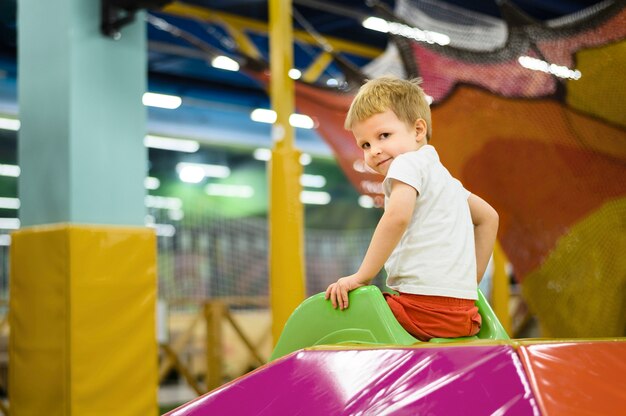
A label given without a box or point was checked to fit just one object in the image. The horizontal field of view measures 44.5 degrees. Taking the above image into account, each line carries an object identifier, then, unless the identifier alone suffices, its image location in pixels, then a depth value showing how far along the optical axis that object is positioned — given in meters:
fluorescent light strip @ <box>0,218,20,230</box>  9.76
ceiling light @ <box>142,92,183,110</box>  9.12
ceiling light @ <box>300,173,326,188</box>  13.13
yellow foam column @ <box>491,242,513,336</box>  4.56
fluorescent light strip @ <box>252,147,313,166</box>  11.71
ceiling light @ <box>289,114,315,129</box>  10.59
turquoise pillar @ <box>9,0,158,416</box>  3.46
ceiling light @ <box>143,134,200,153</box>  10.24
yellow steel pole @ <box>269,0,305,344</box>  3.44
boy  1.58
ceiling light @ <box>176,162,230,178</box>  11.29
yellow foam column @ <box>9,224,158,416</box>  3.42
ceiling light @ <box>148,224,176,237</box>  9.99
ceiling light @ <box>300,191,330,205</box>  13.62
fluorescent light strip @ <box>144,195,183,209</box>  11.02
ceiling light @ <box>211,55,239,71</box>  7.41
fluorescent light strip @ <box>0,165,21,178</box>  9.79
